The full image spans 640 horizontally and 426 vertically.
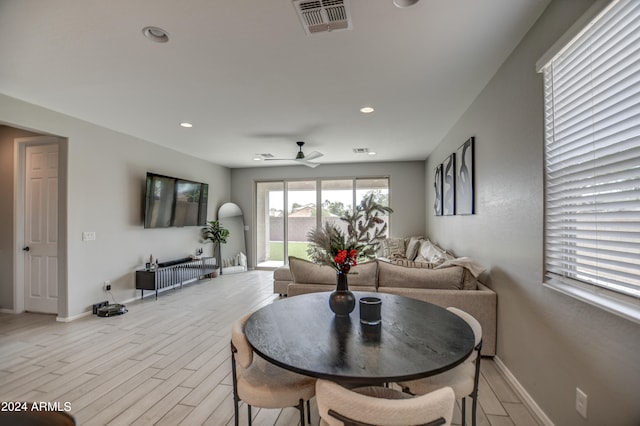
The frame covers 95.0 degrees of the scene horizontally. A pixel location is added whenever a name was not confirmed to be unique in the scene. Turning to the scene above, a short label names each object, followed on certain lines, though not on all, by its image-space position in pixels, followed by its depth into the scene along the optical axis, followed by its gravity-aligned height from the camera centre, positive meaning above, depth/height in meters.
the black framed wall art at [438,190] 5.05 +0.41
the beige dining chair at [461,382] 1.53 -0.90
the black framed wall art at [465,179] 3.31 +0.42
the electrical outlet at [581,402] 1.53 -1.01
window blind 1.28 +0.30
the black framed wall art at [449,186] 4.08 +0.41
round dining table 1.18 -0.63
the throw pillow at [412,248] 5.84 -0.72
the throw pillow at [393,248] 6.41 -0.78
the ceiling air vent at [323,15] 1.78 +1.27
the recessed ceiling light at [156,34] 2.07 +1.29
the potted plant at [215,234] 6.82 -0.50
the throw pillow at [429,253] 3.94 -0.62
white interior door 4.15 -0.24
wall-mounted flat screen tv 5.02 +0.20
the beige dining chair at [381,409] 0.97 -0.67
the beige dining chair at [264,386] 1.47 -0.89
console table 4.82 -1.10
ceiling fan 4.96 +0.96
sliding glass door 7.44 +0.15
